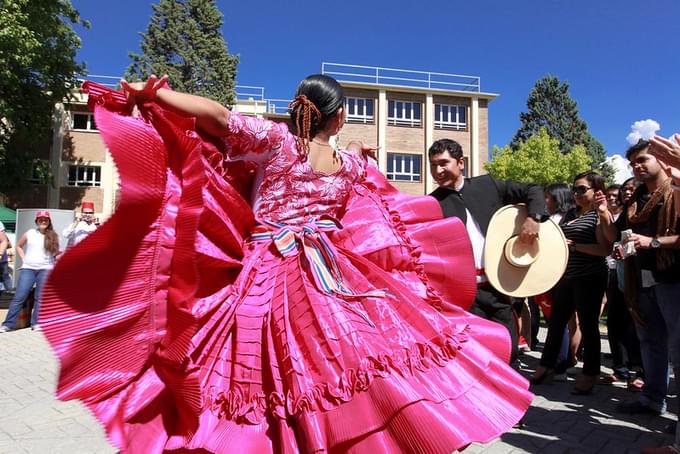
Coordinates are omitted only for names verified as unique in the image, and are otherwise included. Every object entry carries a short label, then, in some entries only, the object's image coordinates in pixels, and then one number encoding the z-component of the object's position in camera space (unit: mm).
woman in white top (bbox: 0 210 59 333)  7941
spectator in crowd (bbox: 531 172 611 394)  4668
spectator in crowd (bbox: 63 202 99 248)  9492
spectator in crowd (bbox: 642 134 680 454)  2861
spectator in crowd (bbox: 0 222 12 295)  8319
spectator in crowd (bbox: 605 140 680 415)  3400
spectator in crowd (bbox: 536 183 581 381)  5445
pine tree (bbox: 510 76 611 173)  47219
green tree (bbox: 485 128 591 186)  30812
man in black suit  3758
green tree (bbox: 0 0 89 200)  15859
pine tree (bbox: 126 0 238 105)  29125
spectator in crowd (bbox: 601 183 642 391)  5242
